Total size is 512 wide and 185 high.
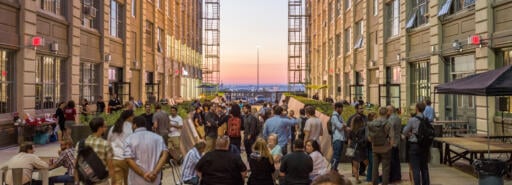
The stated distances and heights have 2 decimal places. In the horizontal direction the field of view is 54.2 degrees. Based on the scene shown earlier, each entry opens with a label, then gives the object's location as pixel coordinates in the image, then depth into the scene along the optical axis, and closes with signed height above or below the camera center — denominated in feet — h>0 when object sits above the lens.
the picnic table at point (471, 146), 36.99 -4.13
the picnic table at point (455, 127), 63.72 -4.57
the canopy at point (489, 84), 33.42 +0.64
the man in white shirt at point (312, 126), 38.75 -2.60
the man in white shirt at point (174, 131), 45.44 -3.47
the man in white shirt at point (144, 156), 23.27 -2.94
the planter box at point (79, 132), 51.65 -4.03
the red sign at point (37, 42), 60.03 +6.14
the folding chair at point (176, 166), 37.46 -5.92
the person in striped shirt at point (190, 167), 25.73 -3.87
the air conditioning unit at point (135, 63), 113.67 +6.72
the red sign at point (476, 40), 58.75 +6.28
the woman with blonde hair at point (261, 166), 25.04 -3.65
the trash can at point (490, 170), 30.81 -4.77
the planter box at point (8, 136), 55.93 -4.90
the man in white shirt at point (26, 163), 26.40 -3.72
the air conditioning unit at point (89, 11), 81.25 +13.32
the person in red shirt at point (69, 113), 57.93 -2.32
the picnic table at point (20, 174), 25.94 -4.37
